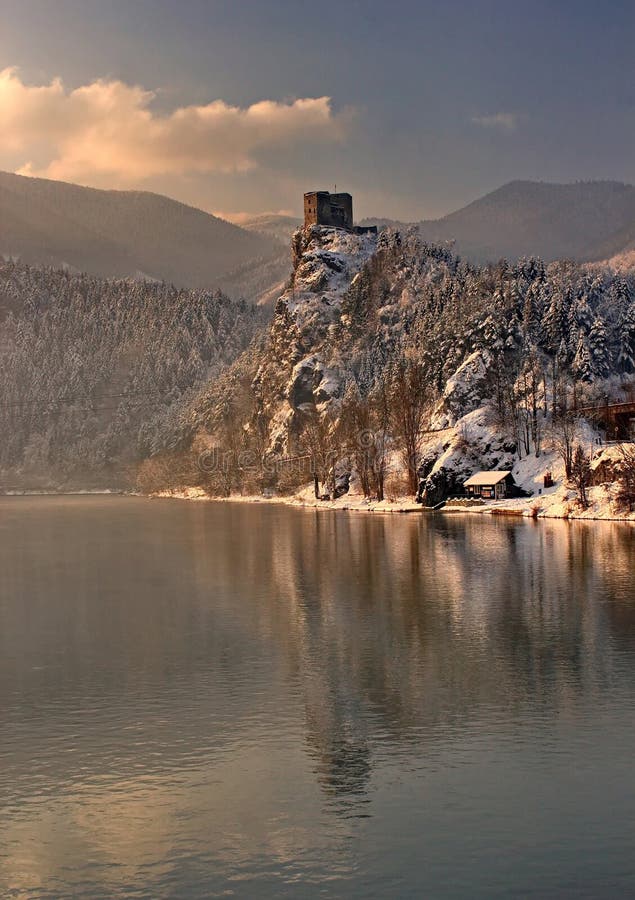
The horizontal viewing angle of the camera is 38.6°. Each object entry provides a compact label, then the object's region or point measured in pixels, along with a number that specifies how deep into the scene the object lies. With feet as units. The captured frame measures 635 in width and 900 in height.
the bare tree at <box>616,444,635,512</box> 315.99
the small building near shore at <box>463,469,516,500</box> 399.85
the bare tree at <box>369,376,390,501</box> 467.11
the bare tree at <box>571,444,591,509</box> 341.23
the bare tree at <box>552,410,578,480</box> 363.15
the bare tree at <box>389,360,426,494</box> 447.42
